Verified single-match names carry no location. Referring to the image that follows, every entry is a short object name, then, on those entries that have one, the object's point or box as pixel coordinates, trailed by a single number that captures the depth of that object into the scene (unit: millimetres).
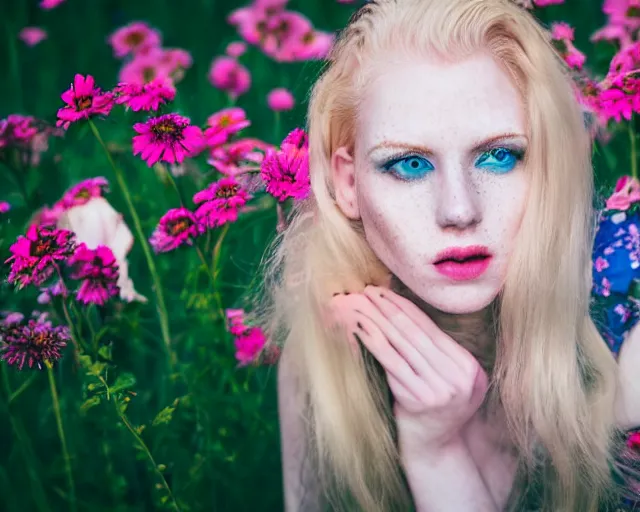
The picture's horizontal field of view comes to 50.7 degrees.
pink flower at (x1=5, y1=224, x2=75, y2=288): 1236
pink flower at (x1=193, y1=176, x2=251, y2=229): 1241
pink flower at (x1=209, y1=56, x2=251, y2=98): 1241
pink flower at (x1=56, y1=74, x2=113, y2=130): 1225
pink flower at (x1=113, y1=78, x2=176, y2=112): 1217
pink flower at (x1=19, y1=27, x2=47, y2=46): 1250
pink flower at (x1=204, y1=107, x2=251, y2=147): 1240
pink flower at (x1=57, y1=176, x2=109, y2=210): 1248
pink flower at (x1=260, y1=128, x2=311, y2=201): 1213
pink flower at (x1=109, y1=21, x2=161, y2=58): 1236
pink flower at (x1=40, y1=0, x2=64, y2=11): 1246
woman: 1084
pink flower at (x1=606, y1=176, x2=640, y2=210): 1257
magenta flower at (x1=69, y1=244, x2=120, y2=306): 1246
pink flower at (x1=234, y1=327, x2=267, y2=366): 1258
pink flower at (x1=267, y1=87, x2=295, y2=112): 1238
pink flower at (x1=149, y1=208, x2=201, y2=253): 1239
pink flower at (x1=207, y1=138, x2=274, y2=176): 1241
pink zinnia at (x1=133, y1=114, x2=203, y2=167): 1222
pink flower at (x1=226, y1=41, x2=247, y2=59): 1241
